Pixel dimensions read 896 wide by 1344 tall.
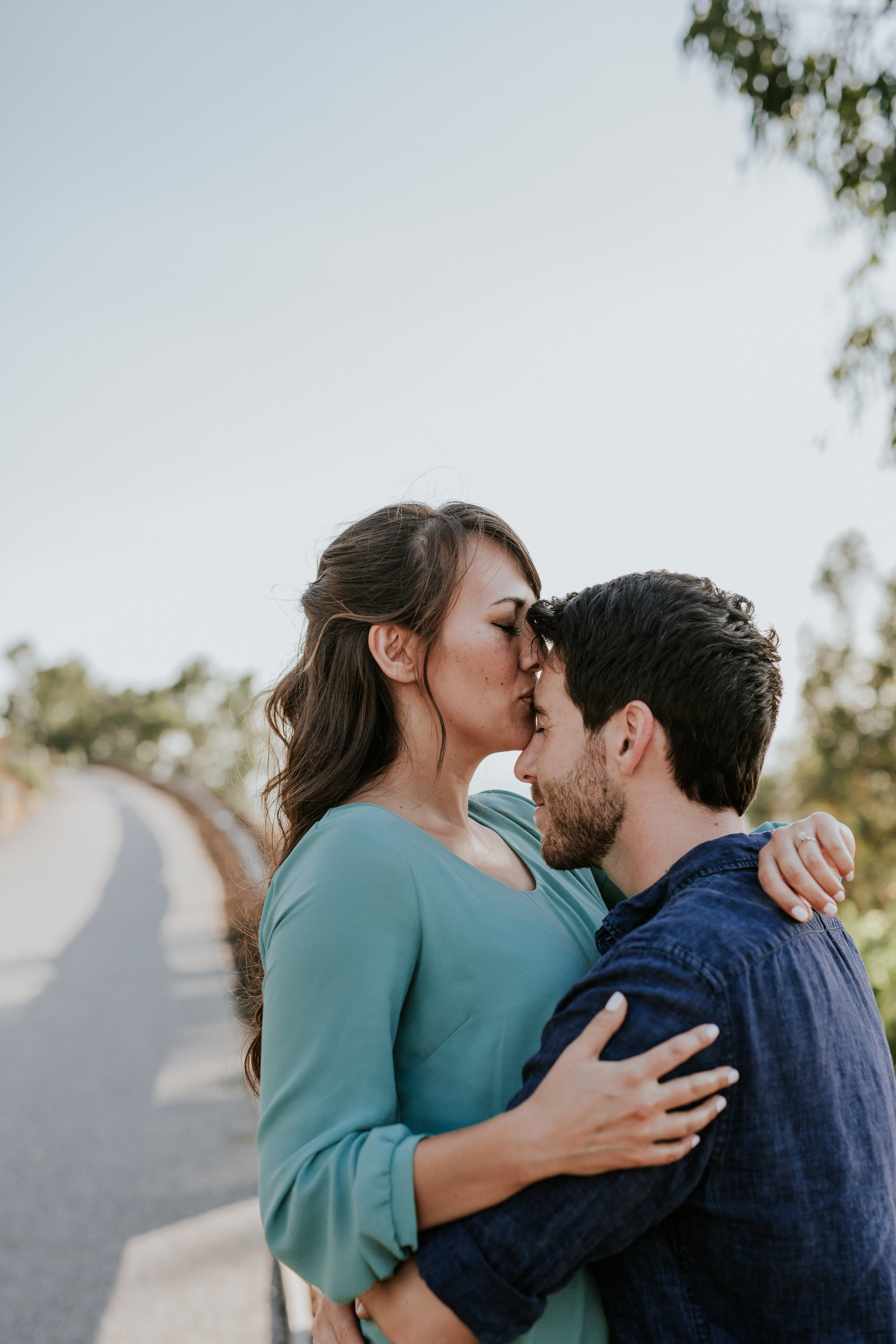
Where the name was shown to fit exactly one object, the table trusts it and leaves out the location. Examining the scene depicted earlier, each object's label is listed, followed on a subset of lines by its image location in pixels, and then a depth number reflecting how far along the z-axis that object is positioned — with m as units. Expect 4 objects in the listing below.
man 1.40
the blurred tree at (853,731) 17.39
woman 1.42
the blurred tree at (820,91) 5.54
